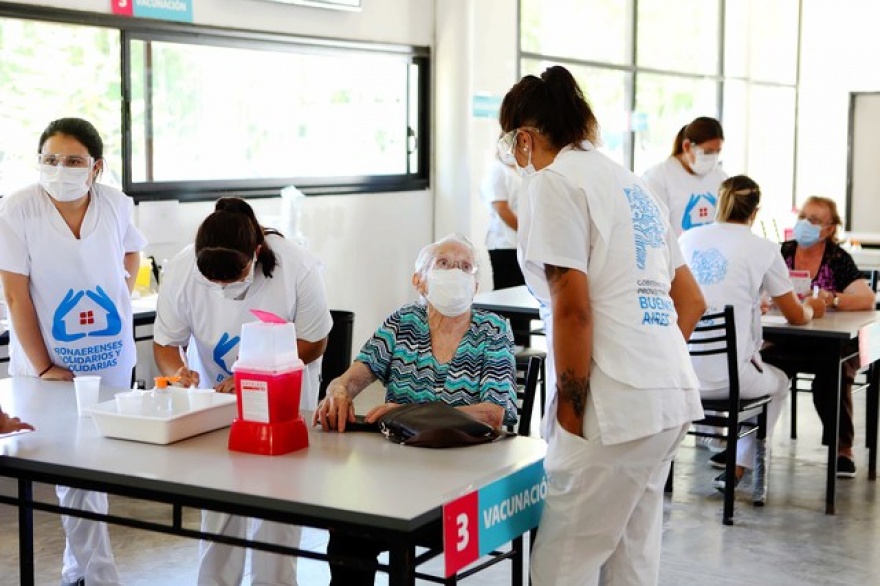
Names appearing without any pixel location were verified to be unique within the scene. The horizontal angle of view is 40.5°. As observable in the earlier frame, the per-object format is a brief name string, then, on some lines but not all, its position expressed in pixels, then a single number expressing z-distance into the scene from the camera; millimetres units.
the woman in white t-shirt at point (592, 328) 2344
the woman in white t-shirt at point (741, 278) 4578
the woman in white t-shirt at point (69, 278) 3541
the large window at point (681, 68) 9242
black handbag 2604
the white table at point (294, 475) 2137
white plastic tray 2633
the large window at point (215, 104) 5332
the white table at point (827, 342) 4602
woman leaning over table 3184
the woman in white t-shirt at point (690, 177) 5711
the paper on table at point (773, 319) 4786
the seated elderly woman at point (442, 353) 2941
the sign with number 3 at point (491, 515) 2154
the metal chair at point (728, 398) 4379
